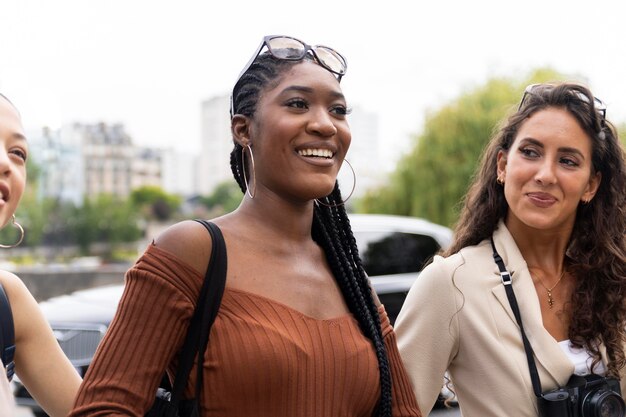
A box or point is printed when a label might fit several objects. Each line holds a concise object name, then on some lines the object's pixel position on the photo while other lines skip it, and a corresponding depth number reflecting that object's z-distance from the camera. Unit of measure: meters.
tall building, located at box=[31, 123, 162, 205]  78.50
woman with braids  1.69
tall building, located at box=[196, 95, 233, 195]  127.94
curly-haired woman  2.40
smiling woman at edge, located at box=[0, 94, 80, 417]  1.68
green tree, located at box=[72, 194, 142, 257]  54.50
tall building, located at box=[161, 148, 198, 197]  146.88
